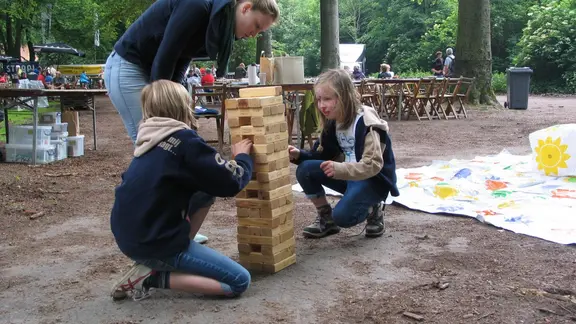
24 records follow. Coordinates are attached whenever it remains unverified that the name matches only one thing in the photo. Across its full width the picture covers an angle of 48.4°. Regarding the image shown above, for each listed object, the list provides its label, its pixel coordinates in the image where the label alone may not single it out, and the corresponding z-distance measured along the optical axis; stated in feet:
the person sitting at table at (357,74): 67.61
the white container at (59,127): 27.09
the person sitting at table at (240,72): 73.38
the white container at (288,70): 23.34
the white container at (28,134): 26.00
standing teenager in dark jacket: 10.34
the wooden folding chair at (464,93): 46.50
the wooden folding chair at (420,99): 43.98
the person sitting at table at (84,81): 77.95
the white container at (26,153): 25.99
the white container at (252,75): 24.56
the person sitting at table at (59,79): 90.89
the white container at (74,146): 28.37
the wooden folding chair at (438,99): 44.62
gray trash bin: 53.67
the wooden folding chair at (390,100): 44.66
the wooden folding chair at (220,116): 27.63
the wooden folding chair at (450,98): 44.88
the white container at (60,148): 26.99
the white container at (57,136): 27.14
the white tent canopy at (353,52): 151.33
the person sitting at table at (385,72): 60.06
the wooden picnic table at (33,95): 24.11
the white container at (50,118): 27.60
